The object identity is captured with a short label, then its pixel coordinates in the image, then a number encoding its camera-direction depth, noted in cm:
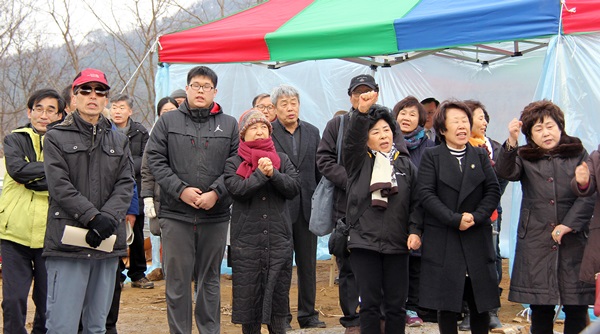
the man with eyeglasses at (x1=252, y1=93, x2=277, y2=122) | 623
